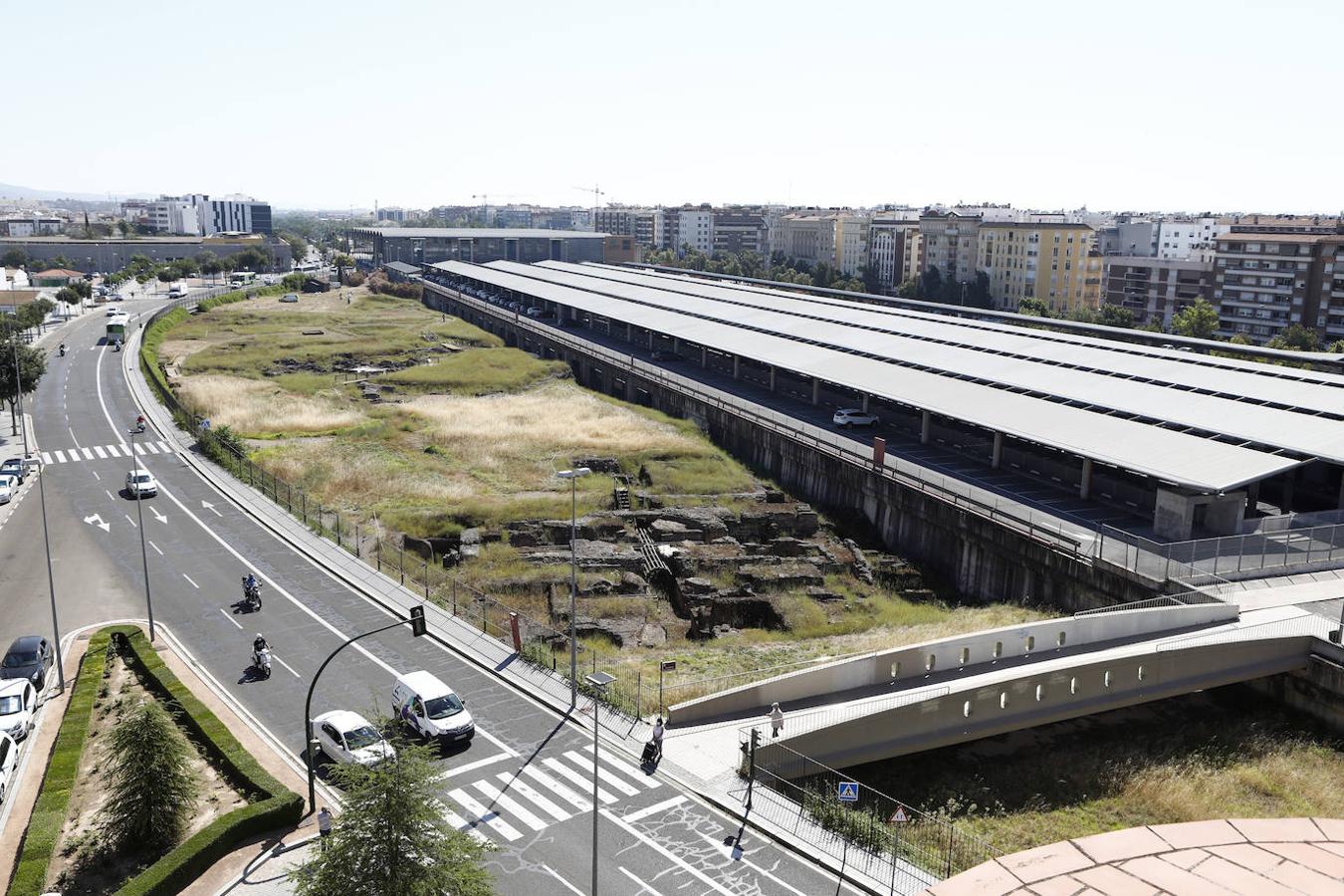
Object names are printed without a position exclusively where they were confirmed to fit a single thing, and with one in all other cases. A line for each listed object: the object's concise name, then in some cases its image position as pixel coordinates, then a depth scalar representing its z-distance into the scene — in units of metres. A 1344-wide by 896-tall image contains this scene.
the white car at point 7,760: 25.75
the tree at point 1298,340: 99.00
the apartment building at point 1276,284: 107.69
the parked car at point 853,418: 63.00
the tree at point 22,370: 66.25
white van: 28.08
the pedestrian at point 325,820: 23.60
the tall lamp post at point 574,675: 30.78
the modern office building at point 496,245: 173.62
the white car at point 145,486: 53.62
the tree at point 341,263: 174.30
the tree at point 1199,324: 103.19
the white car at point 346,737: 26.55
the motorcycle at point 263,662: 33.00
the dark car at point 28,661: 31.47
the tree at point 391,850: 17.59
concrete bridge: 27.97
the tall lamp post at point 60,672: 31.20
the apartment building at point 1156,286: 124.81
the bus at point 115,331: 106.25
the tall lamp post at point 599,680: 27.63
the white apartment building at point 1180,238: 176.62
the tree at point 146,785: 23.06
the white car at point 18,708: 28.44
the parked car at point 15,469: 55.91
